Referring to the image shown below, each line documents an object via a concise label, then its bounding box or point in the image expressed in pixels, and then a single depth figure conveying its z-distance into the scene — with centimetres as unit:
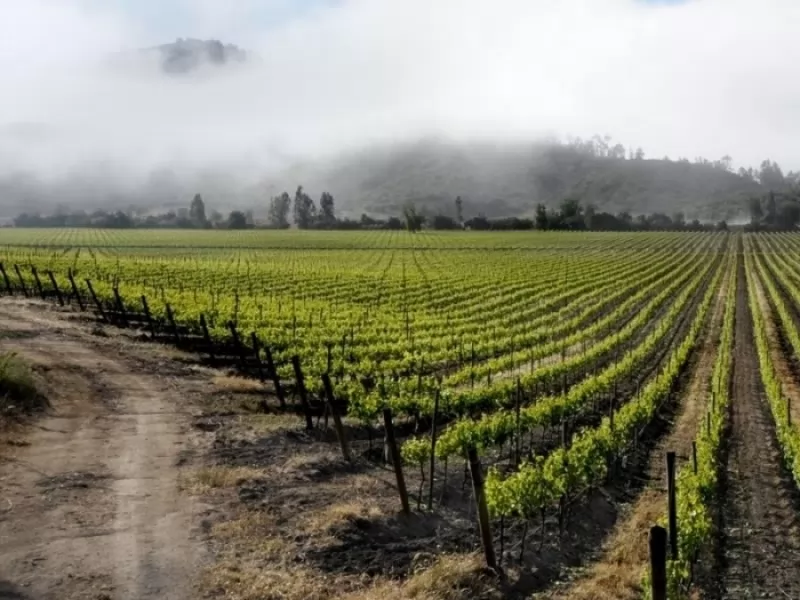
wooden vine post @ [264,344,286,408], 2195
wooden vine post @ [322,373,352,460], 1736
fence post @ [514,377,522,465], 1728
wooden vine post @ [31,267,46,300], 4194
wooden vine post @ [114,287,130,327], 3469
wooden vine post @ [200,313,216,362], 2785
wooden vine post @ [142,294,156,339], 3178
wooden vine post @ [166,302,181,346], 3050
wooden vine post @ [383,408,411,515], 1427
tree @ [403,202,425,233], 17312
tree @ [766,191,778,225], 18341
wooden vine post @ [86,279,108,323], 3509
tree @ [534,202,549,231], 17212
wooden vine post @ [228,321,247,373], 2632
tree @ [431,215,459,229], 18650
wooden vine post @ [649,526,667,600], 882
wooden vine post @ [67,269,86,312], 3779
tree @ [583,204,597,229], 18025
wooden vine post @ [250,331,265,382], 2442
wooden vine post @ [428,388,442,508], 1486
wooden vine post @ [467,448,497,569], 1216
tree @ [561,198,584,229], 17584
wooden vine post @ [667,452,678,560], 1211
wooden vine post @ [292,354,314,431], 1944
